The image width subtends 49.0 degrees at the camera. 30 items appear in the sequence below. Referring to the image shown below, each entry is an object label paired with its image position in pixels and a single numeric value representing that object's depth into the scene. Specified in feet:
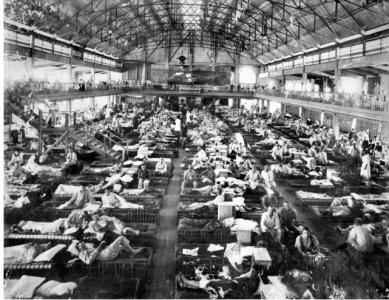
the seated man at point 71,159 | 52.85
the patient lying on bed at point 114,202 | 37.06
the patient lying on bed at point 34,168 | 47.83
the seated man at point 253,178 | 41.78
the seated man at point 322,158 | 58.23
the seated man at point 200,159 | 53.50
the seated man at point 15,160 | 46.11
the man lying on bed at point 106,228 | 30.42
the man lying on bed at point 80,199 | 36.37
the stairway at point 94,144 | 61.26
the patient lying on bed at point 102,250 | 26.55
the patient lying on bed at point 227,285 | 23.81
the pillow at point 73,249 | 27.12
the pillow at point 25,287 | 22.63
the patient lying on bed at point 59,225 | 31.27
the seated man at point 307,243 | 28.96
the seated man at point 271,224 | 30.71
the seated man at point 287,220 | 31.40
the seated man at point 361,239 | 29.27
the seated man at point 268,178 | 43.89
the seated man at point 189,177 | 45.80
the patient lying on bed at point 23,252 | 25.84
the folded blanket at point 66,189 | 40.45
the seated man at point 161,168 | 51.42
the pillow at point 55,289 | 23.09
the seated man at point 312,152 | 61.21
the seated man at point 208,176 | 46.00
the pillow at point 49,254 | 26.27
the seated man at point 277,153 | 61.31
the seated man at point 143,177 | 44.47
